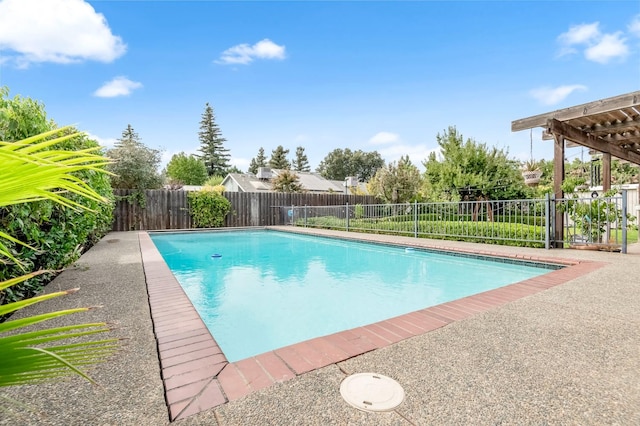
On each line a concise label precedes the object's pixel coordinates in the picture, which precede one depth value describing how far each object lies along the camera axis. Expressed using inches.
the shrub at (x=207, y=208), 596.4
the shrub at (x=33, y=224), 115.3
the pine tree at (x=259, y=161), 2220.7
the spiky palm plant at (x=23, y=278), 21.5
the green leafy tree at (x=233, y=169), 1779.0
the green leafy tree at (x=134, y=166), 547.8
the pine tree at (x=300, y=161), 2134.6
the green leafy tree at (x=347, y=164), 2110.0
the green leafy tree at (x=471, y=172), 580.7
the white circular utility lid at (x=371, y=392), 62.7
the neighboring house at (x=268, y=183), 1169.4
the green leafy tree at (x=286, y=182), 958.2
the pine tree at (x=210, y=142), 1690.5
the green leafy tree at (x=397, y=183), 769.6
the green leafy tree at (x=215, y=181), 1035.5
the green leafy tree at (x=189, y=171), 1662.2
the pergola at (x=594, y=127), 230.7
